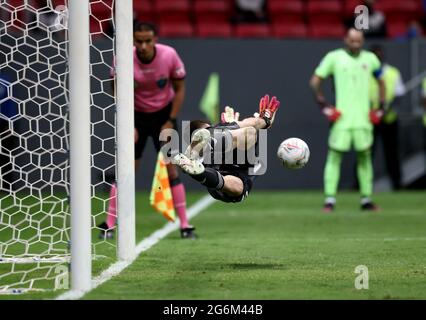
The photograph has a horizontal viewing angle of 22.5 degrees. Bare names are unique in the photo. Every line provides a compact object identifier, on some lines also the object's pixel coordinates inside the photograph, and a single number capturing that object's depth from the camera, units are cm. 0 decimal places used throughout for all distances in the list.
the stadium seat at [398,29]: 1950
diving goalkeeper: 788
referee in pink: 1061
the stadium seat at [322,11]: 1916
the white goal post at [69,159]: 677
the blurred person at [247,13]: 1891
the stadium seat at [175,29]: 1850
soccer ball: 824
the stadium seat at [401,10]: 1956
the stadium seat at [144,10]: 1864
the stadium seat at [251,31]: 1870
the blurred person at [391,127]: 1764
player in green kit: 1376
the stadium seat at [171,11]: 1877
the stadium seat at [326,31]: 1881
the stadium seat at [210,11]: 1894
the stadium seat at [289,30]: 1881
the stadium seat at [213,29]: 1873
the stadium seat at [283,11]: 1906
